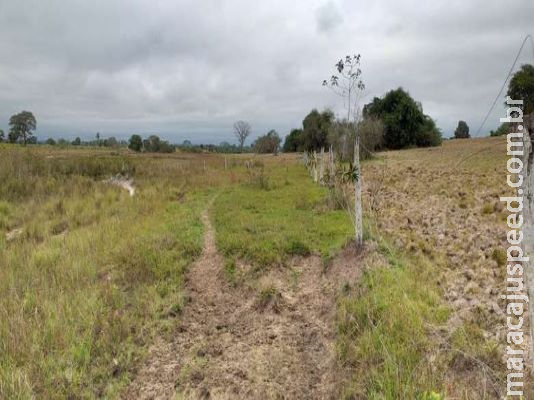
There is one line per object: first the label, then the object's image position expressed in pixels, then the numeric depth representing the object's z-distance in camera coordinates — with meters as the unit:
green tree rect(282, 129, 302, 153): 67.21
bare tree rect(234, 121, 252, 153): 88.31
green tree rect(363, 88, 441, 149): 46.75
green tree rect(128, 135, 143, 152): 75.75
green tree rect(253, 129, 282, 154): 73.12
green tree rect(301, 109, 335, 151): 50.80
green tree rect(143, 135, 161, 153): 74.56
